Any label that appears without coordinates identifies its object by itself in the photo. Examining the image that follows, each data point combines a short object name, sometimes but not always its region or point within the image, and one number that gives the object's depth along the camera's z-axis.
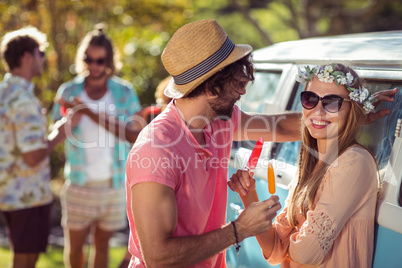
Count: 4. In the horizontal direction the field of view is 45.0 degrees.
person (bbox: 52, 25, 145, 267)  4.59
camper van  2.13
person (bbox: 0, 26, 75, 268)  3.92
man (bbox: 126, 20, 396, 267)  1.97
